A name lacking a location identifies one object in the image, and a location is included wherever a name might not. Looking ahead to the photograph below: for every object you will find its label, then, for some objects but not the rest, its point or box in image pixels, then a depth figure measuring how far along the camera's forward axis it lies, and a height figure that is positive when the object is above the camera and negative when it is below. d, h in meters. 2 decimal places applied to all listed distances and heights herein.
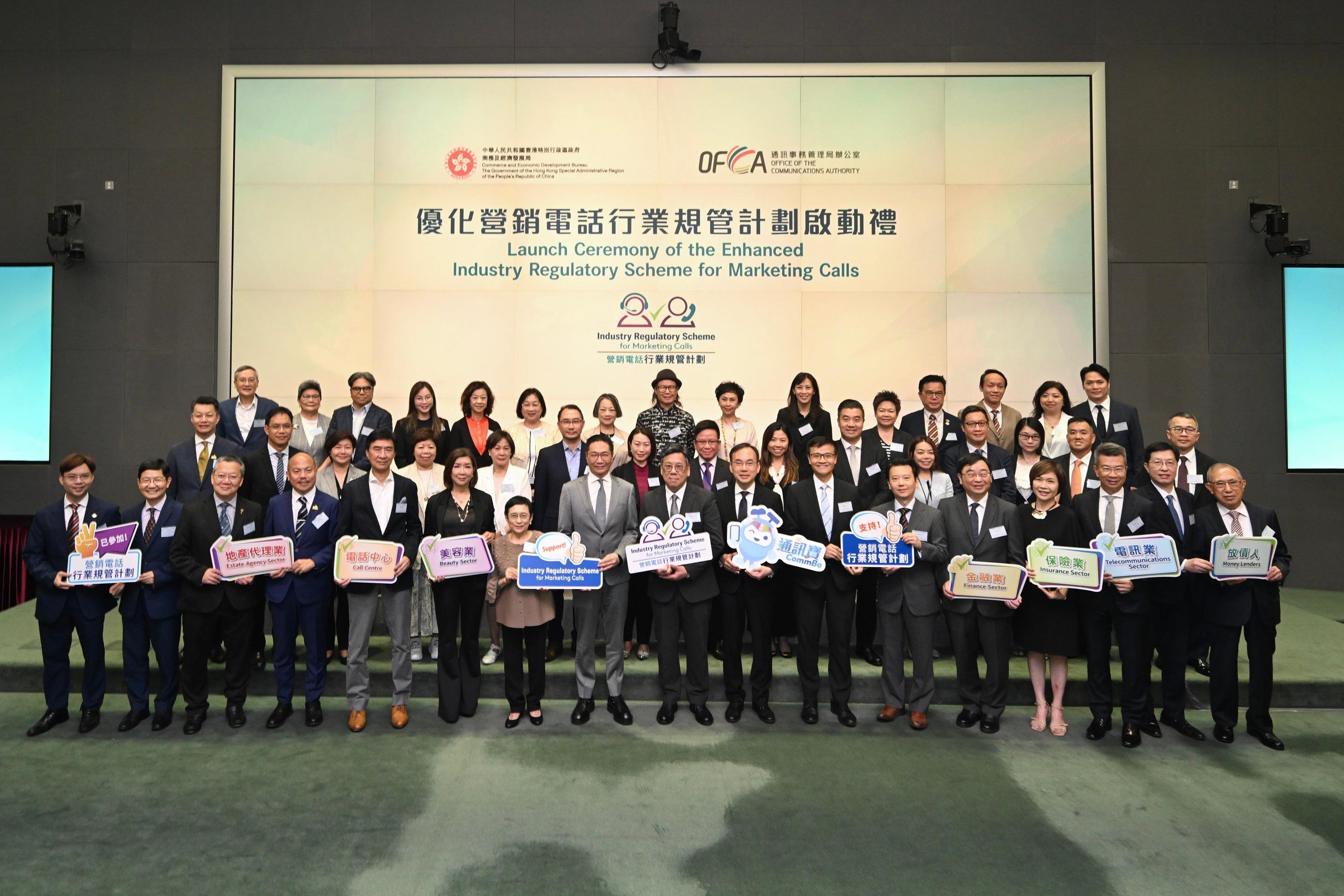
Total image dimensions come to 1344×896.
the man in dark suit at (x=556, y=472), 5.39 -0.09
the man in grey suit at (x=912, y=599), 4.70 -0.80
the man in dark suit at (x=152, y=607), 4.62 -0.86
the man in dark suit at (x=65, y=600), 4.57 -0.81
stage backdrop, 7.39 +2.11
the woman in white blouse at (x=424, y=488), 5.11 -0.18
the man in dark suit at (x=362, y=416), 5.67 +0.30
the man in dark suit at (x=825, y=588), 4.77 -0.74
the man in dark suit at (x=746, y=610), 4.79 -0.89
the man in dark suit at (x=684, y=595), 4.76 -0.79
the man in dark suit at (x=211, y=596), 4.59 -0.79
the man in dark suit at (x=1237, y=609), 4.48 -0.80
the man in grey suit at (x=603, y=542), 4.80 -0.49
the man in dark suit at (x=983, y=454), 5.28 +0.05
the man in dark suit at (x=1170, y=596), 4.56 -0.75
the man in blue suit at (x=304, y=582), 4.68 -0.72
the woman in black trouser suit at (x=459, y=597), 4.68 -0.80
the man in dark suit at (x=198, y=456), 5.31 +0.01
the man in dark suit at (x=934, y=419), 5.80 +0.31
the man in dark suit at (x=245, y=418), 5.70 +0.28
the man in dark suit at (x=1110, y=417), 5.60 +0.32
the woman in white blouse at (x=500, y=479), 5.27 -0.13
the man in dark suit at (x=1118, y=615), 4.54 -0.85
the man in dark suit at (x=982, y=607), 4.63 -0.83
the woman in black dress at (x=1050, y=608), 4.57 -0.82
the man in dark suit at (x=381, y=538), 4.68 -0.51
